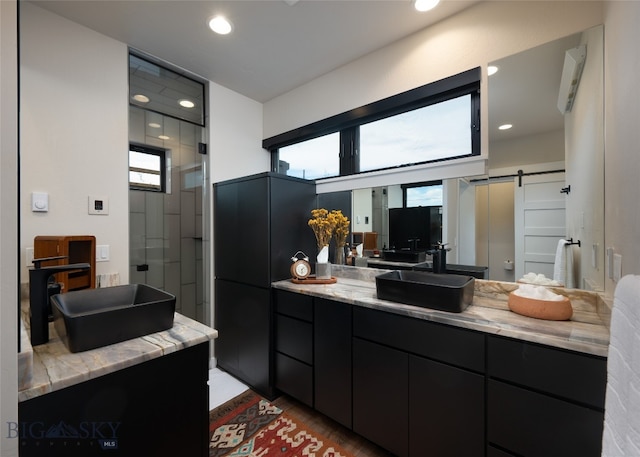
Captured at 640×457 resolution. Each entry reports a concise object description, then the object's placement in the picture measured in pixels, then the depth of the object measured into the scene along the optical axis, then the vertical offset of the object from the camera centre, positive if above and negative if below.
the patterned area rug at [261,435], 1.65 -1.36
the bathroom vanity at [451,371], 1.08 -0.72
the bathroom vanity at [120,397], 0.82 -0.59
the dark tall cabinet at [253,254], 2.20 -0.22
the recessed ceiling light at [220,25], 1.90 +1.45
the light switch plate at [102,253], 2.00 -0.18
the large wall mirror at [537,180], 1.40 +0.29
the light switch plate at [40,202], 1.74 +0.17
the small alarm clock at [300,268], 2.21 -0.33
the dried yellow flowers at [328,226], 2.33 +0.02
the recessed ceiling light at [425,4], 1.71 +1.42
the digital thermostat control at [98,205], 1.97 +0.17
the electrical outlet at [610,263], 1.17 -0.15
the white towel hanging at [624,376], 0.51 -0.31
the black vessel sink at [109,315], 1.00 -0.37
